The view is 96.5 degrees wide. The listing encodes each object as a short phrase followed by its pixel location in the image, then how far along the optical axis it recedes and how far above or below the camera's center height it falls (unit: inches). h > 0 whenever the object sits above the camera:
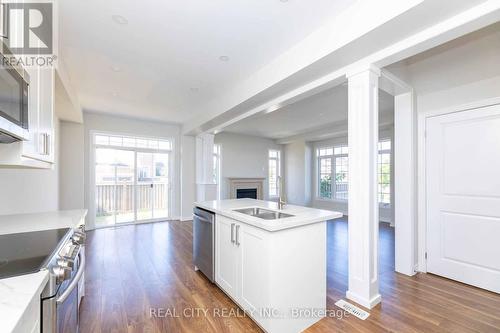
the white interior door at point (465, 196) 94.1 -12.8
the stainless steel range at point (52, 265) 38.9 -18.0
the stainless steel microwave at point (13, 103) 37.3 +12.4
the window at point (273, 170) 339.6 -2.2
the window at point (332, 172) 291.8 -5.1
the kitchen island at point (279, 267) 66.7 -32.2
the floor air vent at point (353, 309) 78.9 -51.7
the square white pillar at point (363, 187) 82.7 -7.2
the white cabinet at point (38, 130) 46.4 +10.0
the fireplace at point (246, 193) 294.7 -32.2
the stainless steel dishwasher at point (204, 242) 99.4 -34.8
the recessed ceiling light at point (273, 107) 129.8 +36.6
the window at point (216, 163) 286.8 +7.6
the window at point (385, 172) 237.9 -4.2
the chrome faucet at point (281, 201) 96.4 -14.1
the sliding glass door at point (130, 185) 210.2 -15.4
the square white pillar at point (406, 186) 110.6 -9.0
